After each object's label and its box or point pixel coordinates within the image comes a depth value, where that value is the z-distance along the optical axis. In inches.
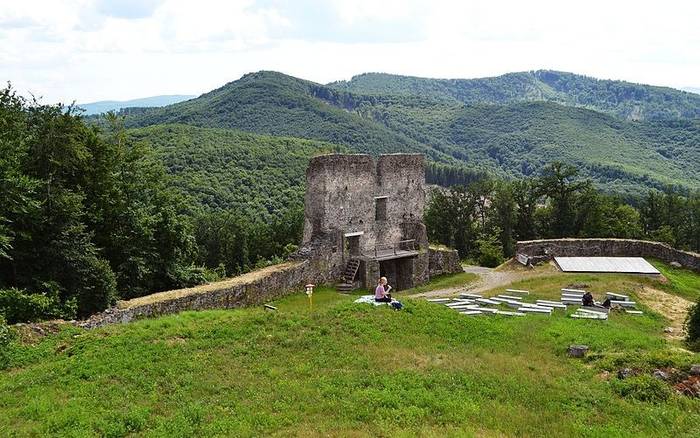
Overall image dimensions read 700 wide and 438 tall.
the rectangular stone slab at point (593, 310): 906.1
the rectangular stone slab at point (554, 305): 946.7
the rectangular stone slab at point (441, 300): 976.9
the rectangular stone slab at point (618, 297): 1011.9
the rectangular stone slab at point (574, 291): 1043.9
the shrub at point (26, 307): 693.3
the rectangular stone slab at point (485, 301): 961.0
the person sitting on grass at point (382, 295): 805.9
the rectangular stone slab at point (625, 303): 983.2
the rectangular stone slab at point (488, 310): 883.4
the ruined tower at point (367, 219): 1206.9
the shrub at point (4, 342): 573.7
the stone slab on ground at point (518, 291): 1066.1
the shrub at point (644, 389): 526.0
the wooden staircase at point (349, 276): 1187.9
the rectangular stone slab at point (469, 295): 1016.1
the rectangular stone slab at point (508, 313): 875.7
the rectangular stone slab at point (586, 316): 864.9
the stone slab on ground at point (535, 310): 903.5
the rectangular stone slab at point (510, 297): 1014.4
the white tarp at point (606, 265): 1269.7
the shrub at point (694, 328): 743.9
